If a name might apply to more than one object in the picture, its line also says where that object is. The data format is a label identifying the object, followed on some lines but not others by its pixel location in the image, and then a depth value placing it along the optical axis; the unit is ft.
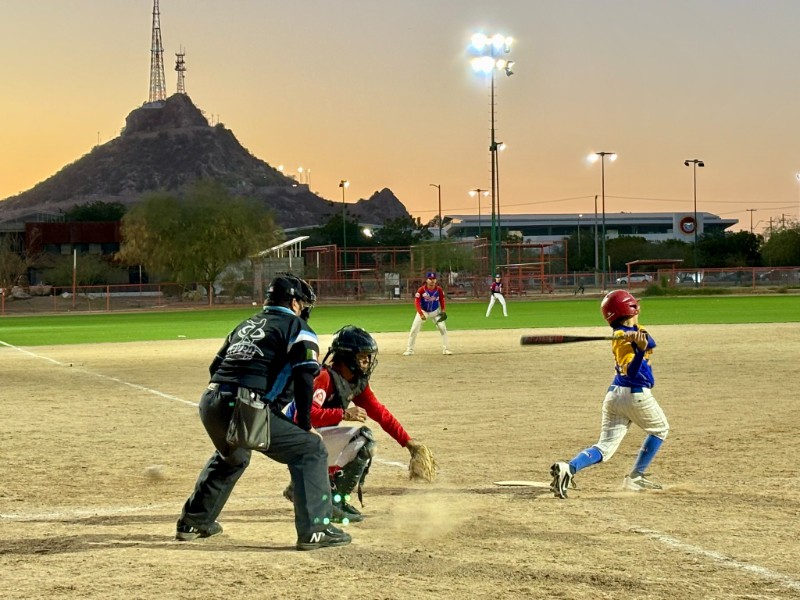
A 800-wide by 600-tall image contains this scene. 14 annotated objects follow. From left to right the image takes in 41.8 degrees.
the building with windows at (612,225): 639.76
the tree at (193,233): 262.88
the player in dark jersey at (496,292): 142.82
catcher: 23.97
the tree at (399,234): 480.64
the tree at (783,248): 349.20
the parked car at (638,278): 269.64
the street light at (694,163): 355.97
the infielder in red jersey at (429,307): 80.38
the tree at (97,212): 481.05
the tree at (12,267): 276.41
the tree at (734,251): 399.44
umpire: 21.44
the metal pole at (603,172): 315.17
